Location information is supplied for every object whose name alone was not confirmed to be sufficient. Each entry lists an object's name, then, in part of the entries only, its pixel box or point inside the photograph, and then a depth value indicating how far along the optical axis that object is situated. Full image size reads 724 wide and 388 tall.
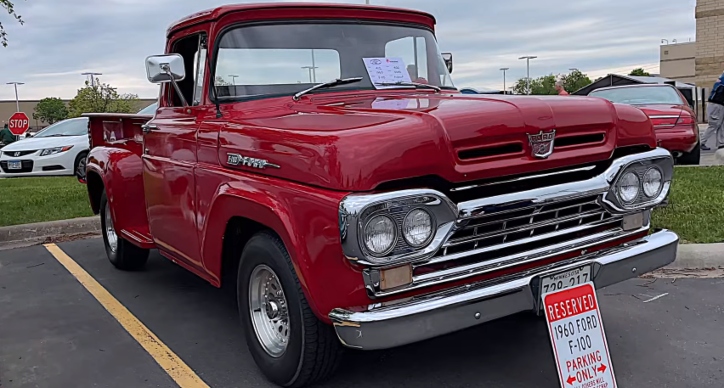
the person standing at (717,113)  13.38
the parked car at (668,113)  10.32
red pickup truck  2.76
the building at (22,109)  75.41
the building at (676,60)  74.38
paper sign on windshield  4.27
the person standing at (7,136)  24.84
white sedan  13.85
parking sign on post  2.91
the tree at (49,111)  72.62
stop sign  21.25
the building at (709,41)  28.17
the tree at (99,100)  42.69
